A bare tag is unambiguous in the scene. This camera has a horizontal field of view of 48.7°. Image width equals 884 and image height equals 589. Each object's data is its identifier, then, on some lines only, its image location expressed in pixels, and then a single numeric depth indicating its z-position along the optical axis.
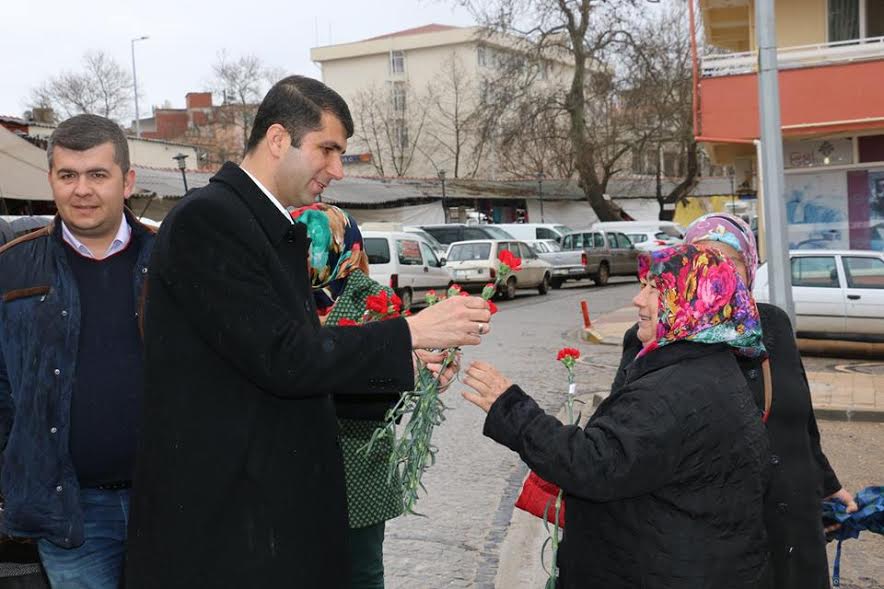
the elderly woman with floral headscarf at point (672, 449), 2.59
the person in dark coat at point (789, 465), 3.20
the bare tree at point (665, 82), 40.50
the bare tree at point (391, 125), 66.44
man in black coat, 2.19
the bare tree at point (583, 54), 40.16
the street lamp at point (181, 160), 26.86
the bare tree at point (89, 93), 59.66
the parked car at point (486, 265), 24.36
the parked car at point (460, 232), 31.65
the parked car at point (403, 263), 21.19
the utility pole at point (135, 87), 53.73
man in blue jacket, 2.83
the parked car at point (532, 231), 35.44
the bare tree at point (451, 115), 66.12
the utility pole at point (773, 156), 9.16
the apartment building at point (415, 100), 66.44
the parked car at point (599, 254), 31.30
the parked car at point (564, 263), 30.88
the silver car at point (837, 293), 14.20
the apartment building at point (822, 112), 17.75
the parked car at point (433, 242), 26.69
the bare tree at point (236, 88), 64.81
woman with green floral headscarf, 3.15
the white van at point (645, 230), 37.16
